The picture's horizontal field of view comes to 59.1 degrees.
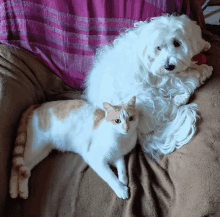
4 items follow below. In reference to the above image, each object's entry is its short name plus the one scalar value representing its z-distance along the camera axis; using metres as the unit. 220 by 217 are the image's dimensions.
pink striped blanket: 1.10
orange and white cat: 0.91
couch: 0.84
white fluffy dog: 0.86
